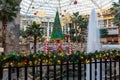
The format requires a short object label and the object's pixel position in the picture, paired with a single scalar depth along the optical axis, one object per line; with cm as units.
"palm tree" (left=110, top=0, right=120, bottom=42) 1506
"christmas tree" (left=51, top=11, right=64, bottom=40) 1590
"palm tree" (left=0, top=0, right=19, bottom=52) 926
